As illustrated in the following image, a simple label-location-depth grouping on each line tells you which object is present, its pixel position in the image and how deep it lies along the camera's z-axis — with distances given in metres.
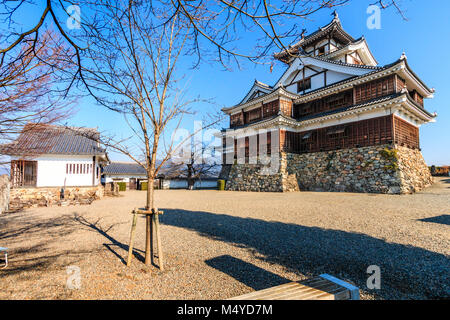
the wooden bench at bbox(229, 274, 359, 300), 1.81
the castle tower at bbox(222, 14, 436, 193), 13.46
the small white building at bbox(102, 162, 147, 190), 30.61
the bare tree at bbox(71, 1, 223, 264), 3.61
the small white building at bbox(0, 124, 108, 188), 13.85
